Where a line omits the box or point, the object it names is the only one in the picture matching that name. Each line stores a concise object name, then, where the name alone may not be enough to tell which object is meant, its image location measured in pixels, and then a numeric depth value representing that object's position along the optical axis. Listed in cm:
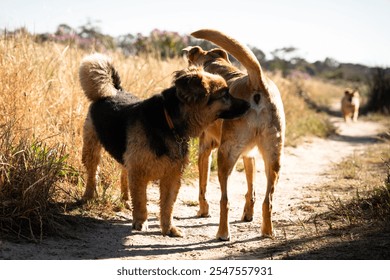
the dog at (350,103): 1847
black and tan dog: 473
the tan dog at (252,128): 477
